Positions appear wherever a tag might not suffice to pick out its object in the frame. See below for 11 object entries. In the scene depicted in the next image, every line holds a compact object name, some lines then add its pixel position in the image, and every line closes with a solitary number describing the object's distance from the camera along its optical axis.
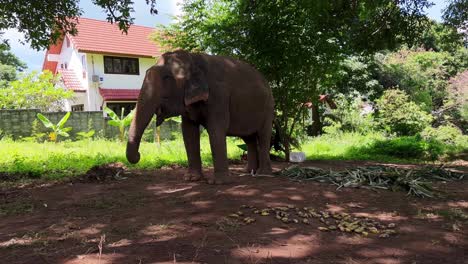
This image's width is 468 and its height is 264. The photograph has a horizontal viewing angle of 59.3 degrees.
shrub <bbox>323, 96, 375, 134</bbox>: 18.97
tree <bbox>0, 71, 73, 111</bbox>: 18.67
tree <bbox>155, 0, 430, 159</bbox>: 9.70
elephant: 5.58
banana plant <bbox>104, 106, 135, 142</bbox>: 14.41
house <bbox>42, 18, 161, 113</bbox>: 22.69
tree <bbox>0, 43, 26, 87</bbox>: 37.84
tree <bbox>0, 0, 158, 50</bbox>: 8.16
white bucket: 10.20
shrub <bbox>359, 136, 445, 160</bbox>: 13.30
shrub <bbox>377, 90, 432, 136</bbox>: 17.91
